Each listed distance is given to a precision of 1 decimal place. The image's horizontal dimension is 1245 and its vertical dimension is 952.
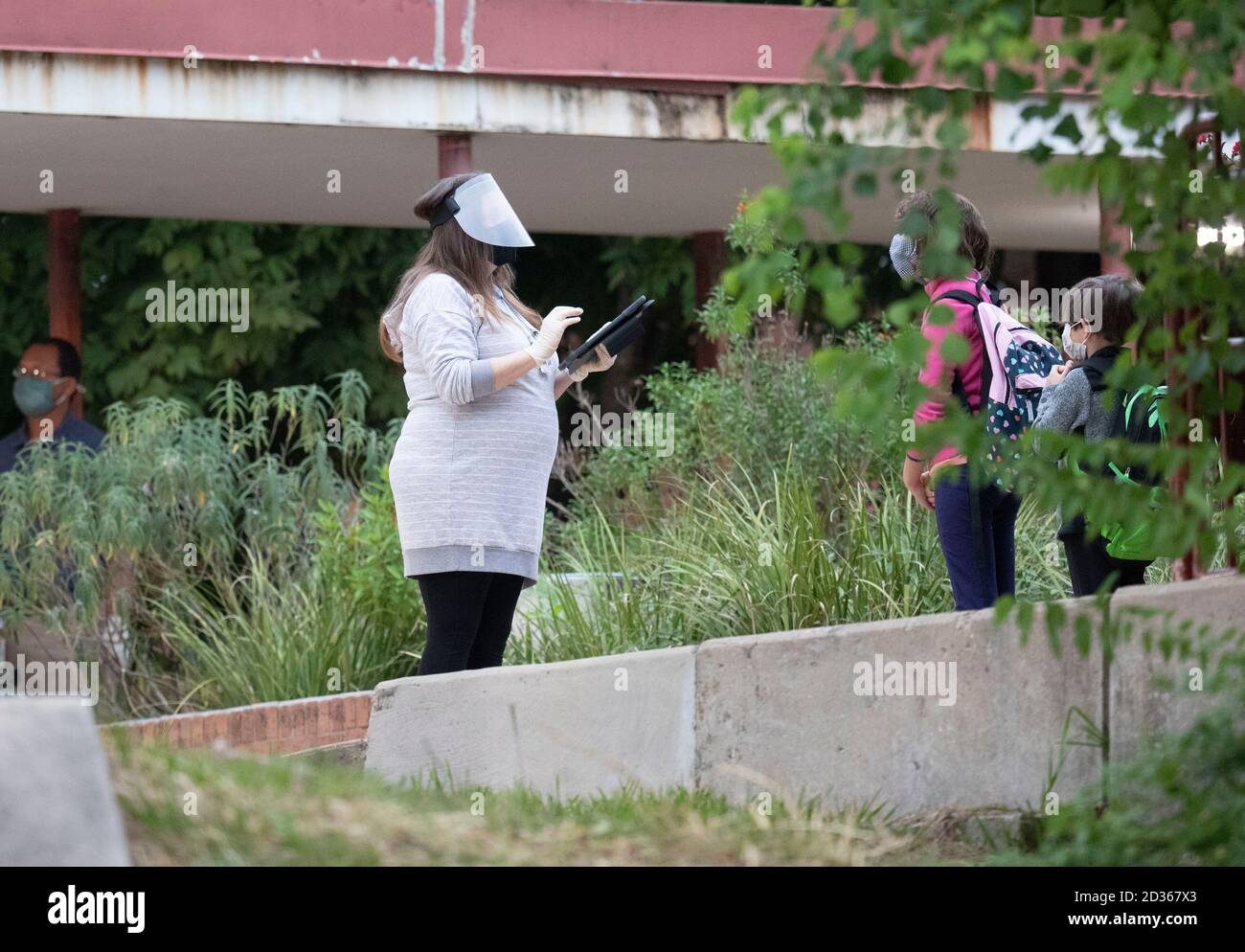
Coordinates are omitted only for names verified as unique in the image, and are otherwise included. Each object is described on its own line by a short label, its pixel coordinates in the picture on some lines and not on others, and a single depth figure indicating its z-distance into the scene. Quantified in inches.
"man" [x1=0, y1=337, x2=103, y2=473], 693.3
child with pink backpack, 390.3
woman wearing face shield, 379.6
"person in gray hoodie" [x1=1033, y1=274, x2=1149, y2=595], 411.5
